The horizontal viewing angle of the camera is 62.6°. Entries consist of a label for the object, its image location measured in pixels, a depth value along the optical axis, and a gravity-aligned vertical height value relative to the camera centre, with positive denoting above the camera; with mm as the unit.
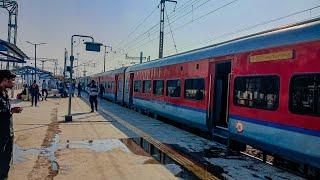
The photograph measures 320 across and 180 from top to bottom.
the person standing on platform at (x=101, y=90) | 27314 -577
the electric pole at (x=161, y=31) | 16220 +3429
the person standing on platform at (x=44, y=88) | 23500 -407
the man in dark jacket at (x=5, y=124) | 3724 -594
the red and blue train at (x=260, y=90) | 5036 -93
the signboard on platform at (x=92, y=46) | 14099 +2074
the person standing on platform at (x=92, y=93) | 14336 -473
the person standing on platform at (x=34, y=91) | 16896 -489
